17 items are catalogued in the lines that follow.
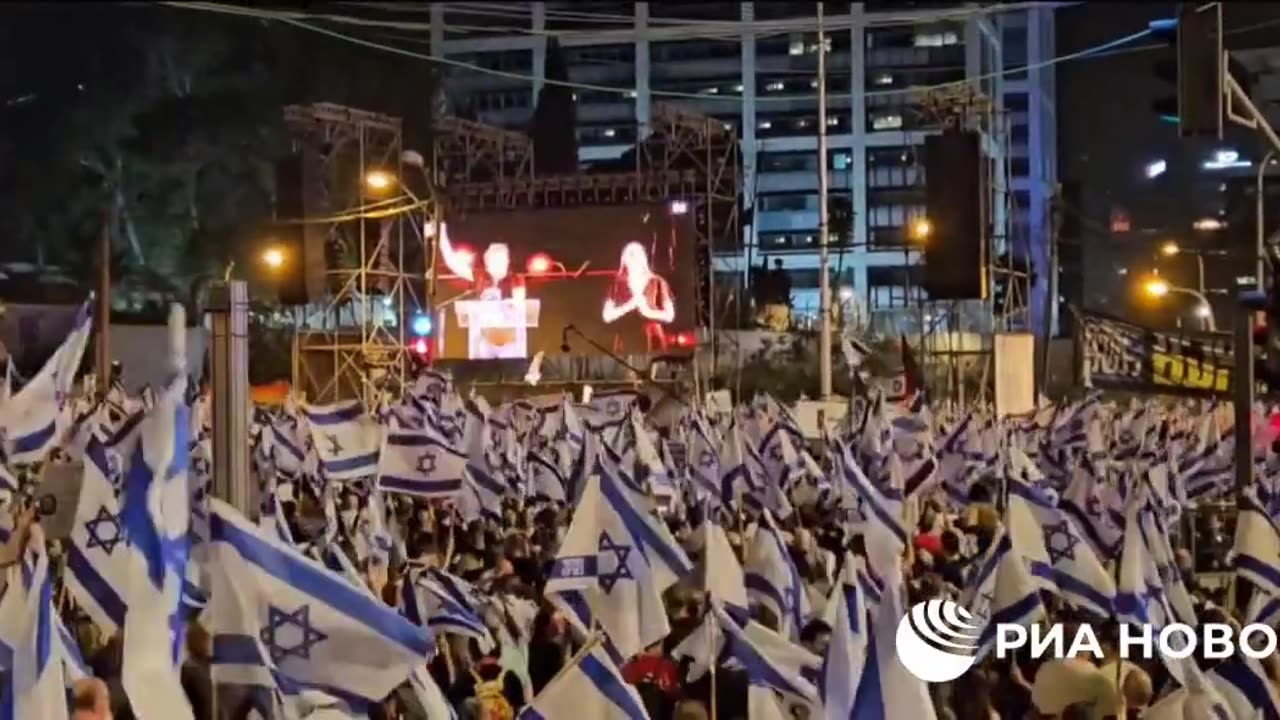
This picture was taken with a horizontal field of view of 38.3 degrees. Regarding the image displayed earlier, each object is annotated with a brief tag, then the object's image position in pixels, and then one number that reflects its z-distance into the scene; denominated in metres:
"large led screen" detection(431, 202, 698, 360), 32.22
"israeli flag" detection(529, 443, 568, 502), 14.70
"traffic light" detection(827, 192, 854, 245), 33.49
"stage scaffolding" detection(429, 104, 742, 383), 32.94
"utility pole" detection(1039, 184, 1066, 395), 29.56
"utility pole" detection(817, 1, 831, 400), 25.19
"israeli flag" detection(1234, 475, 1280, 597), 8.78
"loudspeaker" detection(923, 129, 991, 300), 24.70
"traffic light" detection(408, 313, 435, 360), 28.48
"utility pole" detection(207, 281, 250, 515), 6.98
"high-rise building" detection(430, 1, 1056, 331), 69.81
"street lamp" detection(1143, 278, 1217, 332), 32.94
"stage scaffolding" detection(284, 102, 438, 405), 27.88
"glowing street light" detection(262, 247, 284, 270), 25.08
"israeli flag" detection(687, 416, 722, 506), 13.64
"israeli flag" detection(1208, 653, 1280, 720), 7.33
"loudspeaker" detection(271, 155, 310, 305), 25.03
